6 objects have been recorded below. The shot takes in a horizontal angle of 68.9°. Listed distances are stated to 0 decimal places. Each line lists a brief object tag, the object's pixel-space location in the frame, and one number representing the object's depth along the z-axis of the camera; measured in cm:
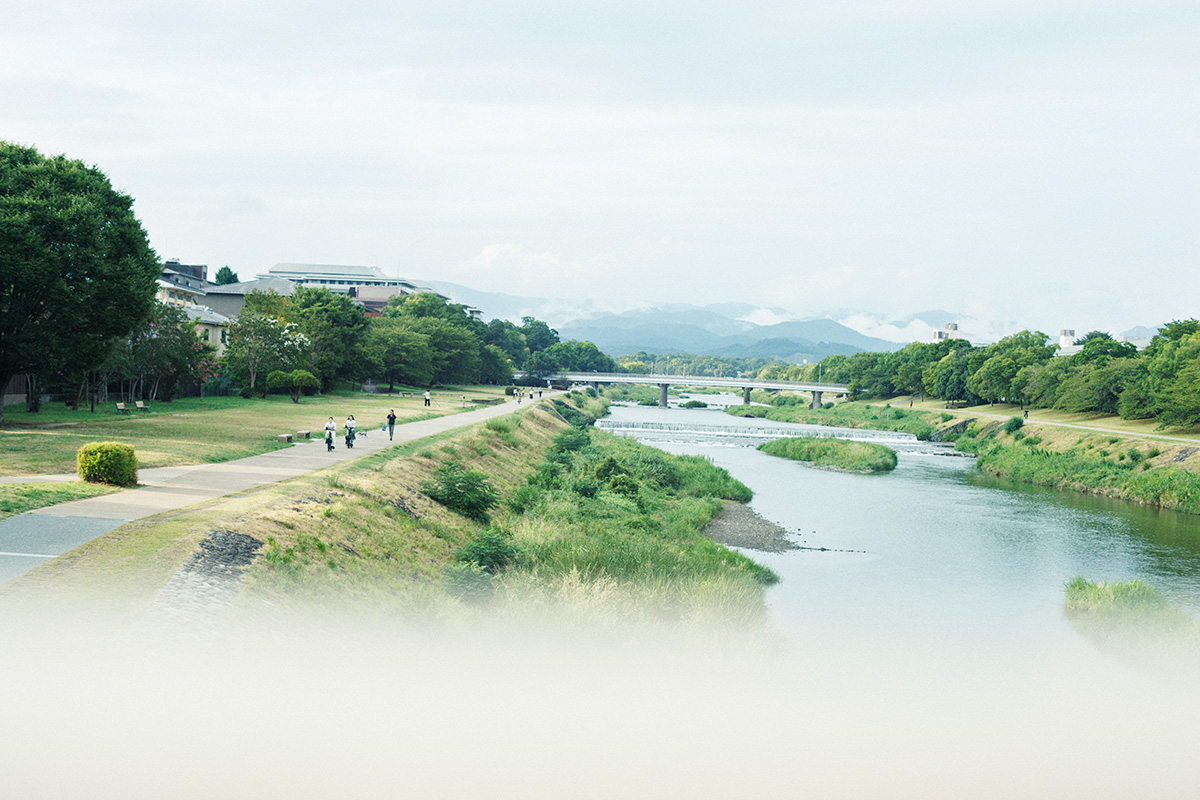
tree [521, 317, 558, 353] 18039
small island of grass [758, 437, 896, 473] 5881
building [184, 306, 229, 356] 6888
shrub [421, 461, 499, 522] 2695
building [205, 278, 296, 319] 10312
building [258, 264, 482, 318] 19050
